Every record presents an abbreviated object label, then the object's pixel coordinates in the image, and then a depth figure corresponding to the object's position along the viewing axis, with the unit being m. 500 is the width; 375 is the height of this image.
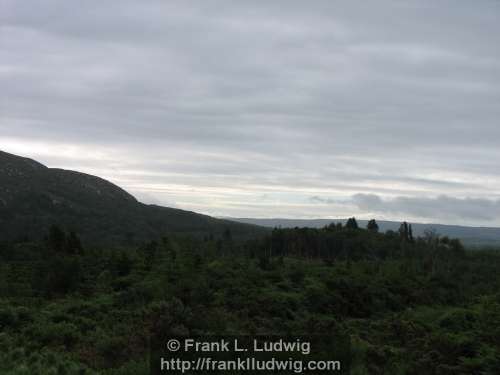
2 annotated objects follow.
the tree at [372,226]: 110.33
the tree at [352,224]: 109.22
